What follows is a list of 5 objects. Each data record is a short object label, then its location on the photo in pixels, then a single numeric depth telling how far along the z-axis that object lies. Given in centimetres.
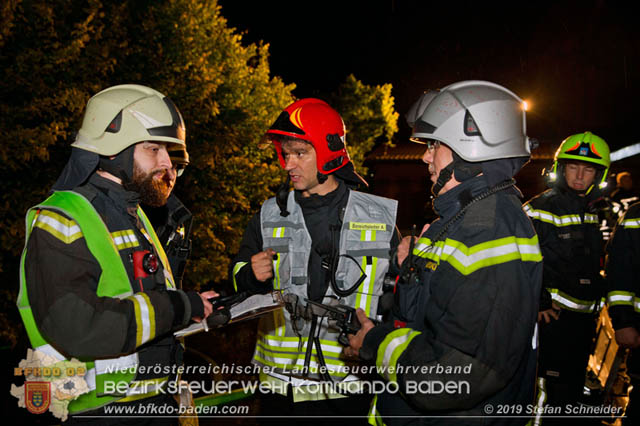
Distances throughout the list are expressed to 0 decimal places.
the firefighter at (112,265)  223
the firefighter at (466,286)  202
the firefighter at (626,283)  393
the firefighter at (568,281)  472
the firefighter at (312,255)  330
